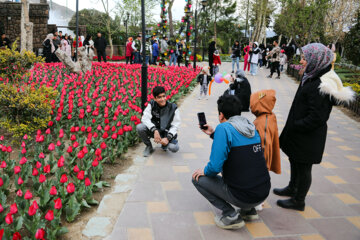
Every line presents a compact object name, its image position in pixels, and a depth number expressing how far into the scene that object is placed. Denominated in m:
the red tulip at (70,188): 2.95
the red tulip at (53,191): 2.85
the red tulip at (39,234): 2.31
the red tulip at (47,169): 3.33
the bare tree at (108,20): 29.08
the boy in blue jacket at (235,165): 2.79
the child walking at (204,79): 9.80
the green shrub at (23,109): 5.04
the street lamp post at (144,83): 5.95
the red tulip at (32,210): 2.53
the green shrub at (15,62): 5.82
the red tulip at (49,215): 2.47
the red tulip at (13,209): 2.51
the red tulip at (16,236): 2.35
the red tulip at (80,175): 3.22
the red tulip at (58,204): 2.64
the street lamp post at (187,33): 17.20
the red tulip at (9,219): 2.40
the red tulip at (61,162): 3.43
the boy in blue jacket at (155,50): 17.34
